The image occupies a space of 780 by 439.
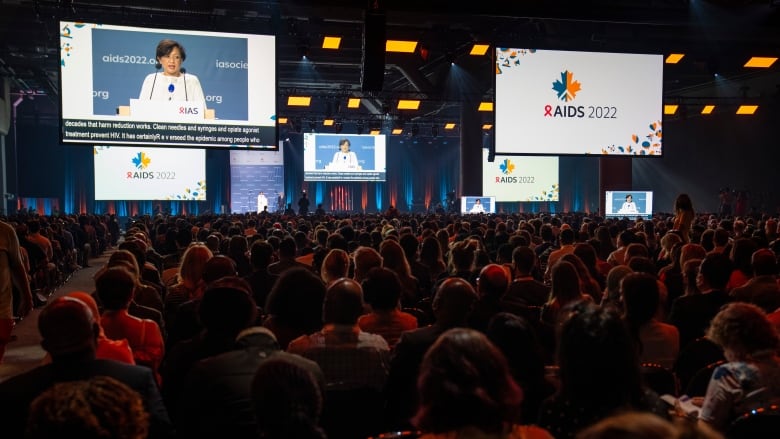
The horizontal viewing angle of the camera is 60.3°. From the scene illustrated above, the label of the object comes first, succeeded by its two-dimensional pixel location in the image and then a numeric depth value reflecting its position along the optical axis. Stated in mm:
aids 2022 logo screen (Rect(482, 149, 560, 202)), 30844
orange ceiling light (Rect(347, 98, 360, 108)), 20859
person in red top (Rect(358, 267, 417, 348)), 3783
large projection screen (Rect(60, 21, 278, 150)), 11117
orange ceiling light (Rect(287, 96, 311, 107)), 20462
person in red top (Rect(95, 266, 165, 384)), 3607
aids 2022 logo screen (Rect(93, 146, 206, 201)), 25906
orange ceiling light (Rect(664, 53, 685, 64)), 16781
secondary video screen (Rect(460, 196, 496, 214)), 21219
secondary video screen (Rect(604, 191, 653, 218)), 18750
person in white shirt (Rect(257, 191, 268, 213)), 33625
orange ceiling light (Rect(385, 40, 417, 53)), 14281
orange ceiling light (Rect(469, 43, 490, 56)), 16250
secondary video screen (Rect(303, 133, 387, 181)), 30609
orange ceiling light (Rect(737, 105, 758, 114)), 22969
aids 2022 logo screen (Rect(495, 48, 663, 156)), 13109
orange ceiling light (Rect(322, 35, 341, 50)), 13586
